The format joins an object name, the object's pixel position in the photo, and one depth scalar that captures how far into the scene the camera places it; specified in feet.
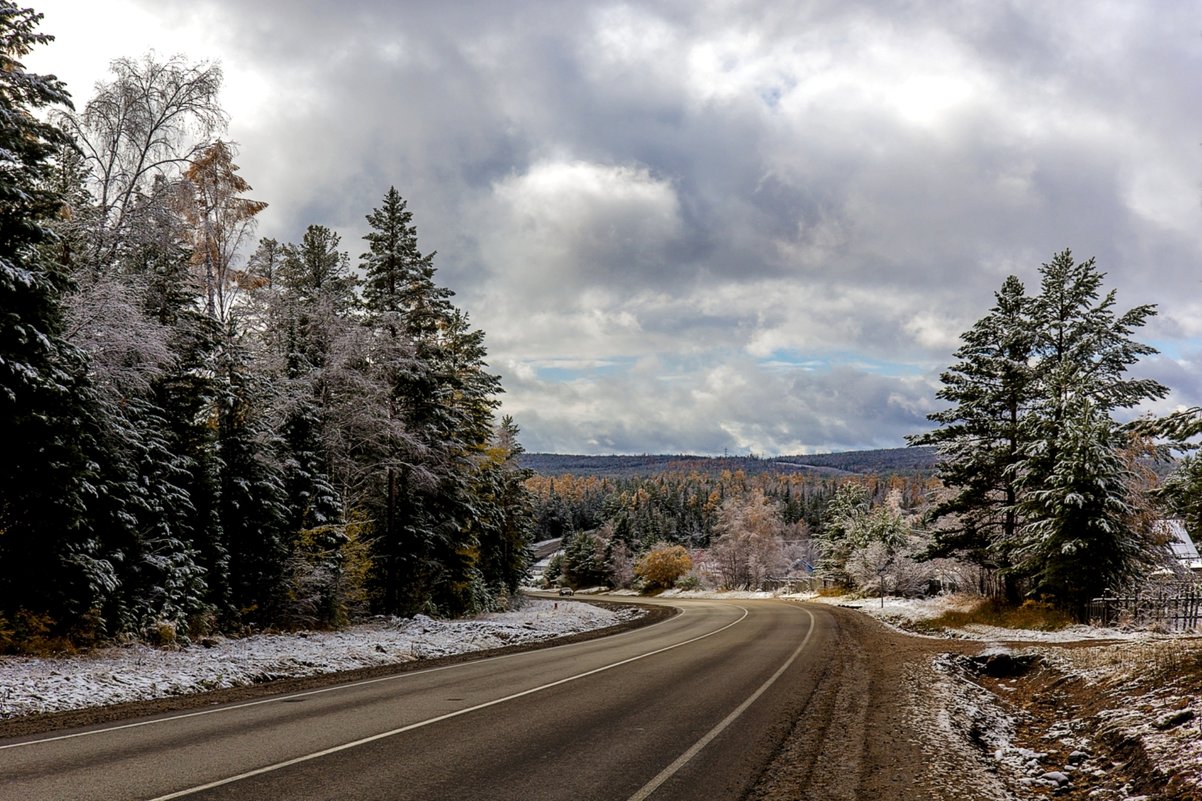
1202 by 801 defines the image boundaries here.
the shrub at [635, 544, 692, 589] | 272.99
